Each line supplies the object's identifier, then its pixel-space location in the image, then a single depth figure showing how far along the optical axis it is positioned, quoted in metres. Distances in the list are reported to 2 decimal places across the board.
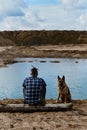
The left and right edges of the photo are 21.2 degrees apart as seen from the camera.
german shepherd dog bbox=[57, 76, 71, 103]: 7.53
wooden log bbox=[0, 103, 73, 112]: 6.69
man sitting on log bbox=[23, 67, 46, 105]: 6.67
